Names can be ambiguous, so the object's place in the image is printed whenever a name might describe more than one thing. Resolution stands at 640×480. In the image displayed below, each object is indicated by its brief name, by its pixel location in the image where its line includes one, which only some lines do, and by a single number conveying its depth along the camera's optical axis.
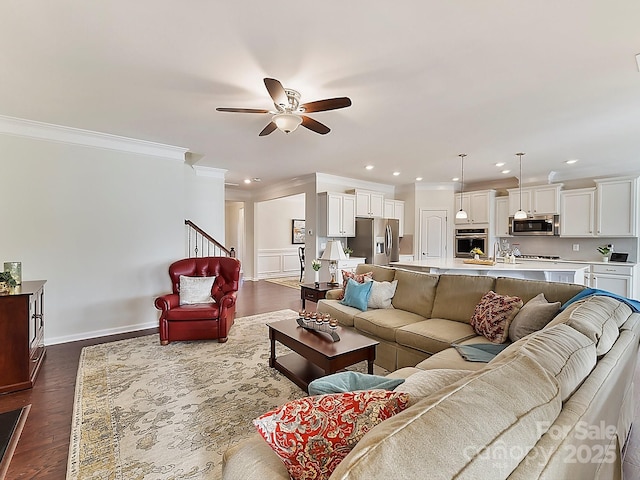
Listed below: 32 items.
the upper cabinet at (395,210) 7.43
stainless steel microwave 6.17
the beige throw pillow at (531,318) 2.27
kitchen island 4.27
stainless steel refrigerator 6.74
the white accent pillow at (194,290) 4.00
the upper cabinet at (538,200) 6.11
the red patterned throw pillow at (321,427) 0.84
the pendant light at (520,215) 5.54
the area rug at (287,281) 8.03
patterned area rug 1.83
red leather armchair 3.71
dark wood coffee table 2.37
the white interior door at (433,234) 7.53
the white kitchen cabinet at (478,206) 6.90
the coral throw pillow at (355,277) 3.80
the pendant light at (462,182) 5.10
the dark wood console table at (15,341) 2.68
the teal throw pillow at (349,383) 1.21
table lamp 4.61
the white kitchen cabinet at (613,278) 5.18
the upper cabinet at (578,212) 5.77
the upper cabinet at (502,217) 6.82
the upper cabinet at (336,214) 6.37
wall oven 7.07
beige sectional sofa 0.61
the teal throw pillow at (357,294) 3.56
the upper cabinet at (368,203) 6.88
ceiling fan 2.38
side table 4.55
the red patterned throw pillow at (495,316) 2.48
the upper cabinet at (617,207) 5.32
